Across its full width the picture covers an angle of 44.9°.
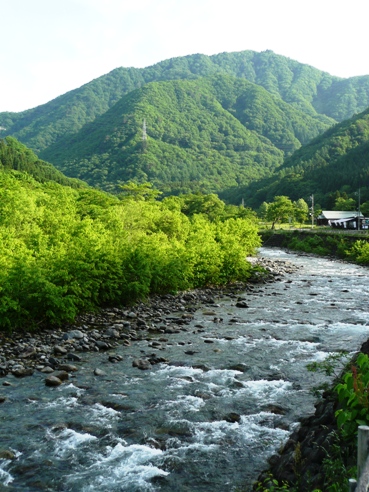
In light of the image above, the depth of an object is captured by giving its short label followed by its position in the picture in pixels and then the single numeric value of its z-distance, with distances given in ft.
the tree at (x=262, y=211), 391.67
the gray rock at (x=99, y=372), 48.93
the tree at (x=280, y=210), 314.14
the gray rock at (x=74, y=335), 60.95
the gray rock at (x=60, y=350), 55.26
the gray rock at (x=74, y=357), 53.72
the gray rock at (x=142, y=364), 51.39
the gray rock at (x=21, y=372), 47.75
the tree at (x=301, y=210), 337.31
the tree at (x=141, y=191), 301.20
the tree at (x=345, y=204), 341.00
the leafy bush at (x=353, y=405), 22.26
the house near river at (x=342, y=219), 288.71
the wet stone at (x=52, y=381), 45.39
